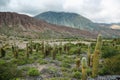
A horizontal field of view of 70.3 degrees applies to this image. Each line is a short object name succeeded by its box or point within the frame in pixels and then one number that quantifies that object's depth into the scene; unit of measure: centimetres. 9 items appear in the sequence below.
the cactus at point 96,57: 694
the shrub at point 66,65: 917
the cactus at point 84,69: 569
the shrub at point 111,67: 806
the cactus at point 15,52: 1119
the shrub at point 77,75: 731
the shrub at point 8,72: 657
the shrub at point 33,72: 742
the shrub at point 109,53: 1159
